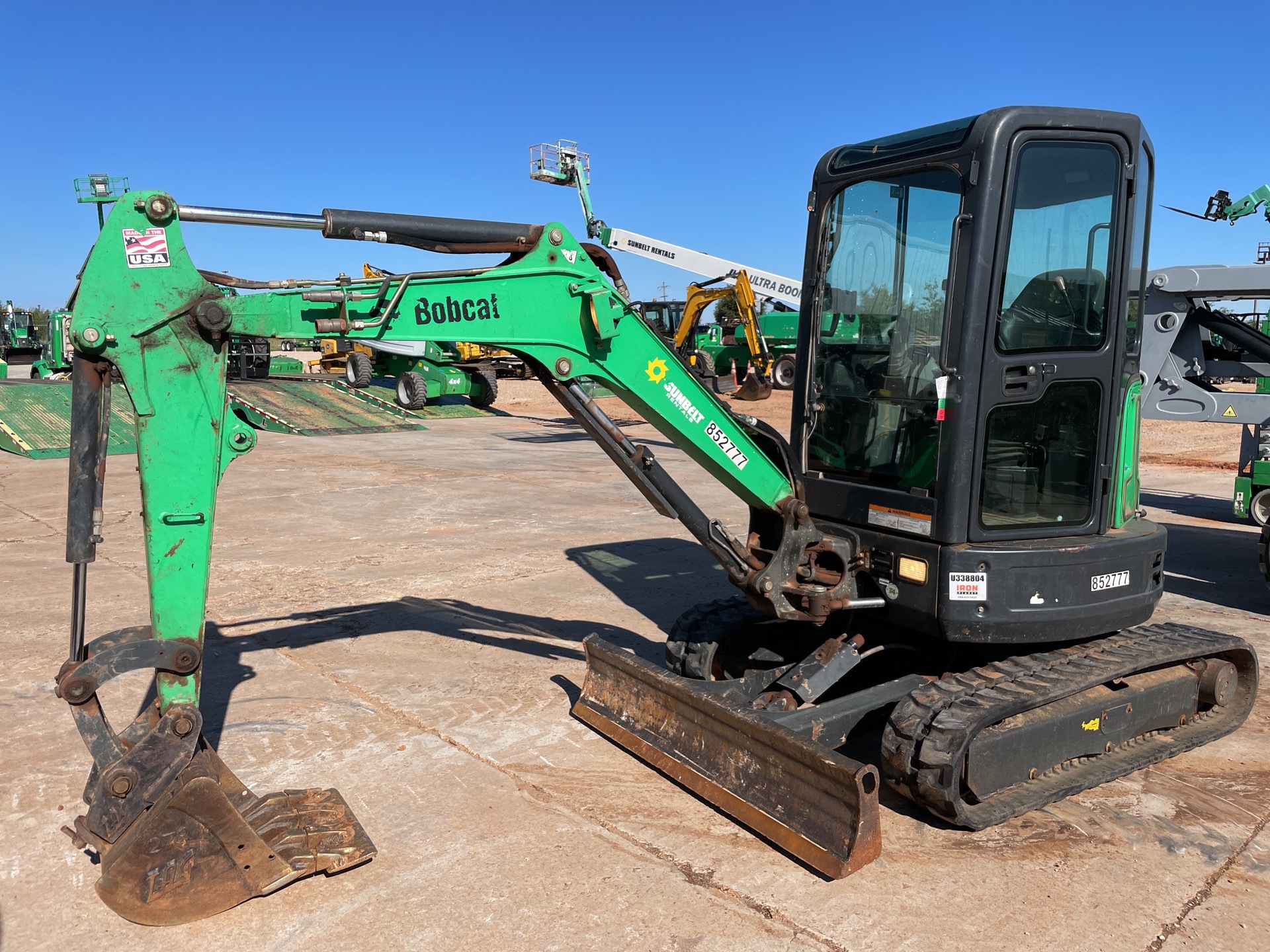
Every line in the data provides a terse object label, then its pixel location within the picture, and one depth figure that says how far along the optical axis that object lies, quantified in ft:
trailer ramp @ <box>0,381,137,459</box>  52.65
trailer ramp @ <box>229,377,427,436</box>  66.59
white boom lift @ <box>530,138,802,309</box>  72.64
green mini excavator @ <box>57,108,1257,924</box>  11.05
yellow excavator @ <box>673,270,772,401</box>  72.13
